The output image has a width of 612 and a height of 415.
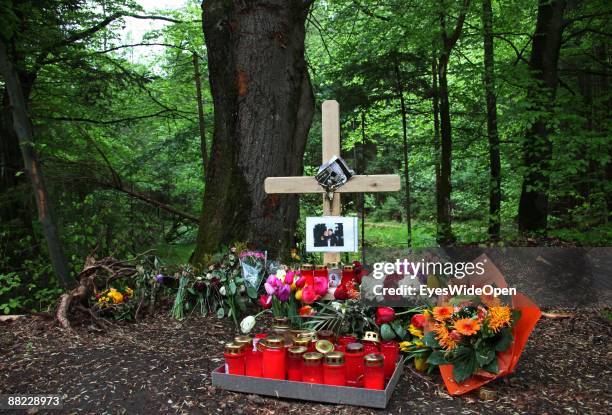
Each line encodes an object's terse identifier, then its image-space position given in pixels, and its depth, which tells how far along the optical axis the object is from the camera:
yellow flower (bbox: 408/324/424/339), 2.87
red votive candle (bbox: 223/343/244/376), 2.69
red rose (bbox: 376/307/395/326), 2.97
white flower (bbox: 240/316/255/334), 2.98
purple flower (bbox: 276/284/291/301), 3.24
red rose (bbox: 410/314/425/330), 2.85
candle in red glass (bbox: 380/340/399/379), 2.68
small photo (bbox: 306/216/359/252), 3.74
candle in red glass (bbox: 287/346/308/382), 2.59
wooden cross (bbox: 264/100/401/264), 3.88
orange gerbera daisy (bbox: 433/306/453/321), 2.68
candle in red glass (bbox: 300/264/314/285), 3.31
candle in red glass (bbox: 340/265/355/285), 3.57
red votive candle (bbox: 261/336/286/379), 2.60
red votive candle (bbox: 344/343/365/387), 2.56
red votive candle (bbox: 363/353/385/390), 2.42
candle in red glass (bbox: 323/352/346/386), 2.49
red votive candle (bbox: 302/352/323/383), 2.52
